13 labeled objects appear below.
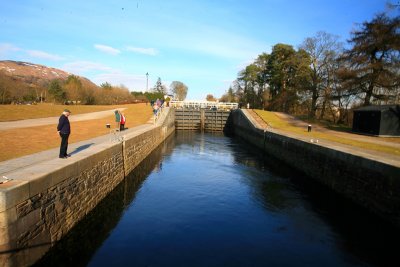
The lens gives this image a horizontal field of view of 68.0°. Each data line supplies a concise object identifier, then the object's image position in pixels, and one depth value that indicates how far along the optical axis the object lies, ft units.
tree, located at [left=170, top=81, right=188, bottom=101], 317.42
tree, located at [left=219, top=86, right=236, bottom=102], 244.07
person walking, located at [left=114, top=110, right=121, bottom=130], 57.67
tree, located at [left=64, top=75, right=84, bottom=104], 186.19
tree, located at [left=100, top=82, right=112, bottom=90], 225.35
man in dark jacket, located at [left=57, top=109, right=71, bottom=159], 25.38
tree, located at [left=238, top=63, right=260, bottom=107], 181.57
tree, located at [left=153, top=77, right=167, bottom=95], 365.20
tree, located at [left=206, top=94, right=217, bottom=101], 336.53
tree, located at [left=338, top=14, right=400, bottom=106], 79.92
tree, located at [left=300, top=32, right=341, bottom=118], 113.09
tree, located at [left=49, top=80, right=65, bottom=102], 185.37
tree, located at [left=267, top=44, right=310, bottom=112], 121.19
